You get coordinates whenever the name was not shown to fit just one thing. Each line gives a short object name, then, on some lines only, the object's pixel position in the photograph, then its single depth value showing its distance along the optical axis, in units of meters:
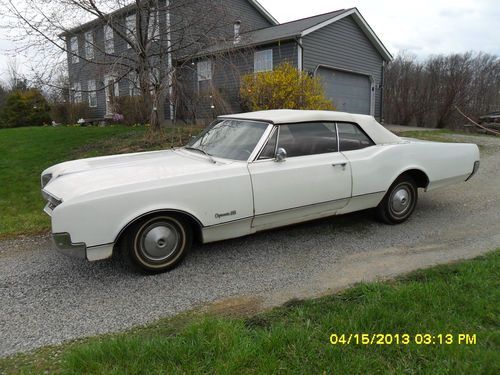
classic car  3.45
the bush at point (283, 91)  10.60
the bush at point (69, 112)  20.19
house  11.04
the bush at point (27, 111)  22.81
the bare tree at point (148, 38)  10.23
